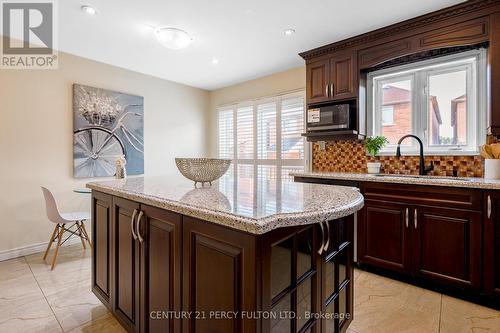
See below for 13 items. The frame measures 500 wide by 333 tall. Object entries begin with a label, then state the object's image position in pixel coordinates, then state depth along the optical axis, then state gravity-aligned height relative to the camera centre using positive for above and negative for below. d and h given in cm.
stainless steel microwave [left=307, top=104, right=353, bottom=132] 303 +56
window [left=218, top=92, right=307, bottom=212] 400 +47
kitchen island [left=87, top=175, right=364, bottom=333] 90 -39
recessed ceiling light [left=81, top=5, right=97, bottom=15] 233 +139
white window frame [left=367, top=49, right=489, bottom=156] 250 +71
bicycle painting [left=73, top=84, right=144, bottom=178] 346 +47
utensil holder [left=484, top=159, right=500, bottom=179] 220 -3
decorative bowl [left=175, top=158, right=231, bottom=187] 159 -2
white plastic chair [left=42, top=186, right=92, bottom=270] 277 -58
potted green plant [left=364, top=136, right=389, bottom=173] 301 +20
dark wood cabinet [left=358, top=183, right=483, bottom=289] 205 -59
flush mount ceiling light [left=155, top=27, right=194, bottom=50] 266 +130
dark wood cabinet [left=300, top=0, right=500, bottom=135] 219 +115
